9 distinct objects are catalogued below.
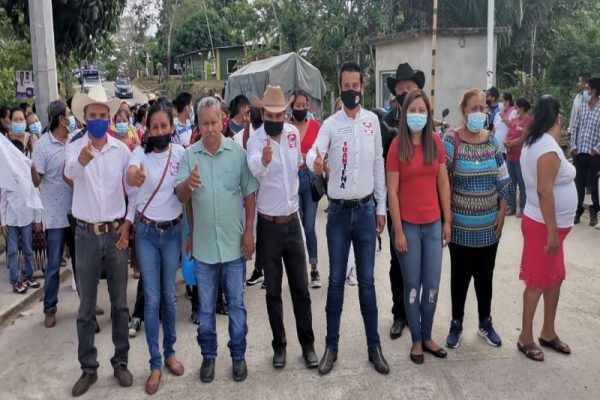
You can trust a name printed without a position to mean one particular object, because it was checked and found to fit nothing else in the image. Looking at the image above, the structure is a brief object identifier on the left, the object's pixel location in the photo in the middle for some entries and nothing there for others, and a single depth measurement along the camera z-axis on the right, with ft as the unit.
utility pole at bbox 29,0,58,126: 23.00
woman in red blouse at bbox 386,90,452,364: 13.25
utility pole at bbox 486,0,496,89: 43.01
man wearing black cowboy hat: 15.19
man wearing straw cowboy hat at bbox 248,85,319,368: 13.15
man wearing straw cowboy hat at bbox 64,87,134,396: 12.82
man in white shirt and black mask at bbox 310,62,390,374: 13.26
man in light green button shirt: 12.68
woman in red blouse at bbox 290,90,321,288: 18.84
